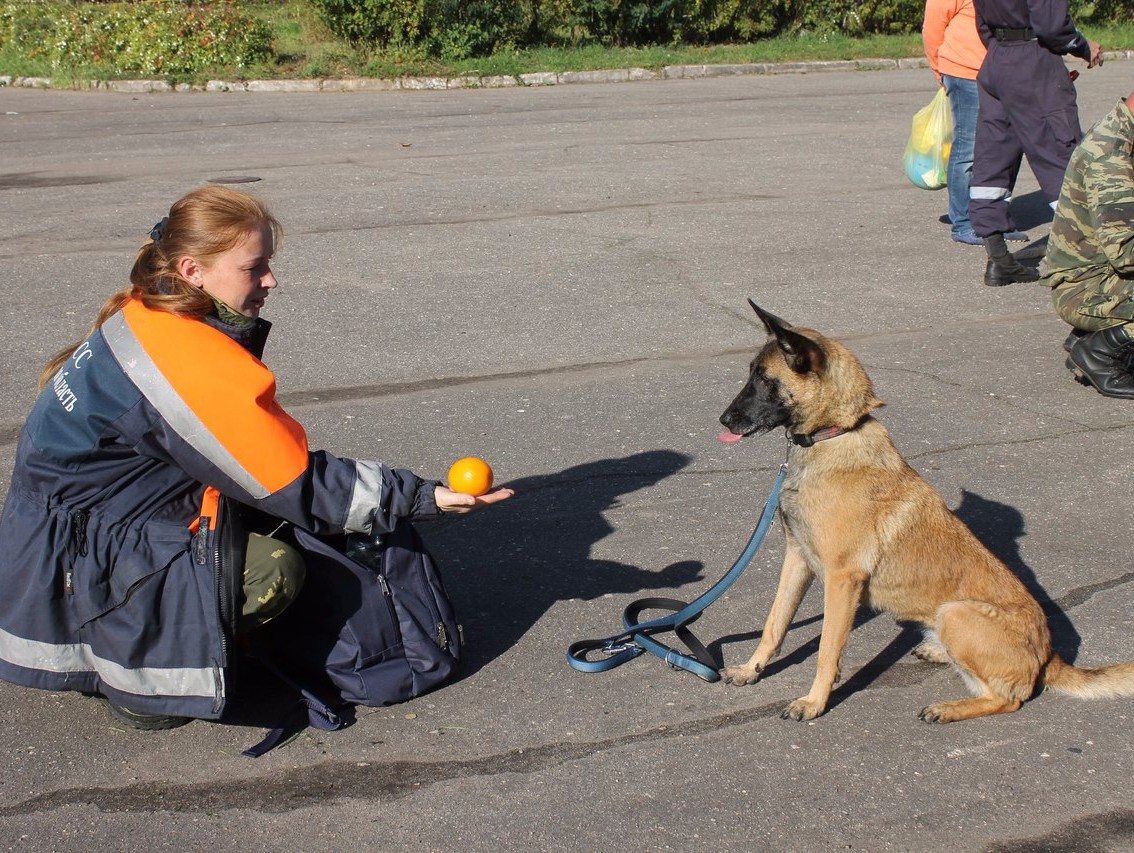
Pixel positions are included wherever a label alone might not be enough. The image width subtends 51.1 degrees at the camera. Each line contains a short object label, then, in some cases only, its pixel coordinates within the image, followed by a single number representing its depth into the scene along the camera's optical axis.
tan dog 3.67
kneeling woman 3.29
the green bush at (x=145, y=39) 16.61
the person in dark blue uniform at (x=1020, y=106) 7.87
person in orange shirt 8.51
